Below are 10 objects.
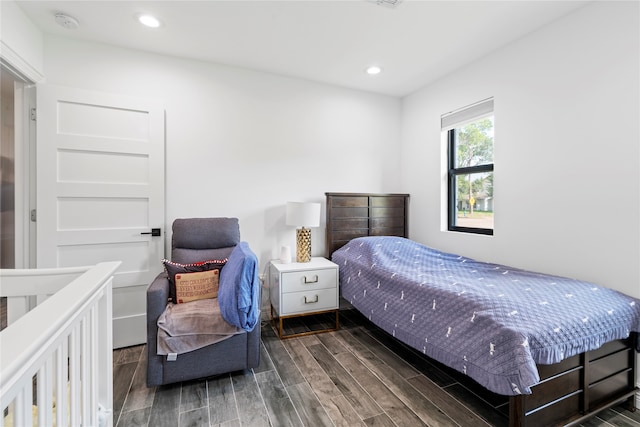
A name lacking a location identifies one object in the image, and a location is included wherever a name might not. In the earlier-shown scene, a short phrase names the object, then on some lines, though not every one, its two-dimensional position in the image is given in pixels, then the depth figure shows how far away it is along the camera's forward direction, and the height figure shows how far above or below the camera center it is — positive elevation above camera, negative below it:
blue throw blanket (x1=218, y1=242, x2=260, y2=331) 1.84 -0.53
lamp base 2.94 -0.34
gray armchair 1.84 -0.95
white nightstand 2.63 -0.72
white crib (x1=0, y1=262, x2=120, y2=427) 0.59 -0.36
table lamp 2.83 -0.09
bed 1.39 -0.64
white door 2.27 +0.17
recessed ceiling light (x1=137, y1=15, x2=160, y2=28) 2.14 +1.39
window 2.79 +0.44
